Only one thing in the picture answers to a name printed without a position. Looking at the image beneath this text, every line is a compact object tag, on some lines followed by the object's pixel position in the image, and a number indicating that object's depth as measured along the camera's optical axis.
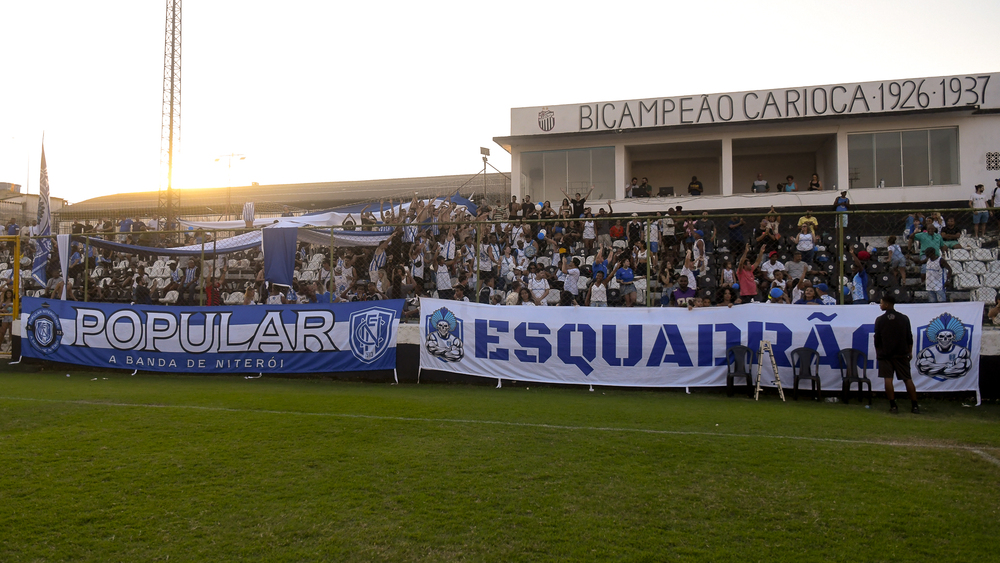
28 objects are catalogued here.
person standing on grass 10.09
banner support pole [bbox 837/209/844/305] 11.76
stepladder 11.27
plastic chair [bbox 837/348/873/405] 10.85
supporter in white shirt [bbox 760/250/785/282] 13.27
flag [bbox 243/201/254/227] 21.56
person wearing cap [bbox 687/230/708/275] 13.41
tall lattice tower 35.22
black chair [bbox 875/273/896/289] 12.43
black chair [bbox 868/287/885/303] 12.23
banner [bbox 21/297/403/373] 13.81
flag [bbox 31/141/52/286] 16.84
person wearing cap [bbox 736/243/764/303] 12.65
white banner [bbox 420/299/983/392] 11.12
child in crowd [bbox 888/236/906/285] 12.28
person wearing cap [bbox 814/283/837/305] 11.95
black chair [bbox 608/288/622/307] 13.16
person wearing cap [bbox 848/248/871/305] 12.12
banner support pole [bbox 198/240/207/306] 14.81
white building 25.08
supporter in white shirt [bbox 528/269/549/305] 13.52
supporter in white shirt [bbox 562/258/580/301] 13.62
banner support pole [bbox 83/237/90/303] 15.62
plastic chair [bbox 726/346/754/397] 11.55
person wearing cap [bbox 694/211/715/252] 15.88
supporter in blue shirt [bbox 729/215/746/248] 15.10
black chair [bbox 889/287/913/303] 11.88
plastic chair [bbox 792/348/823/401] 11.18
